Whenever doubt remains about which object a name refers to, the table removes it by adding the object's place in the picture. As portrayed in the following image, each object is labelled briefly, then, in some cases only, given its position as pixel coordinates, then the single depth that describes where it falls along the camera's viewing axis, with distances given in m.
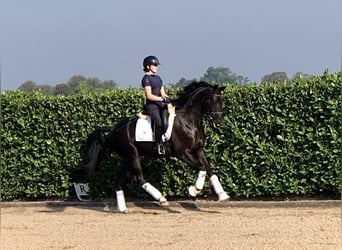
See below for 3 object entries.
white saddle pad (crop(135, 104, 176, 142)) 17.17
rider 16.99
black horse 17.00
